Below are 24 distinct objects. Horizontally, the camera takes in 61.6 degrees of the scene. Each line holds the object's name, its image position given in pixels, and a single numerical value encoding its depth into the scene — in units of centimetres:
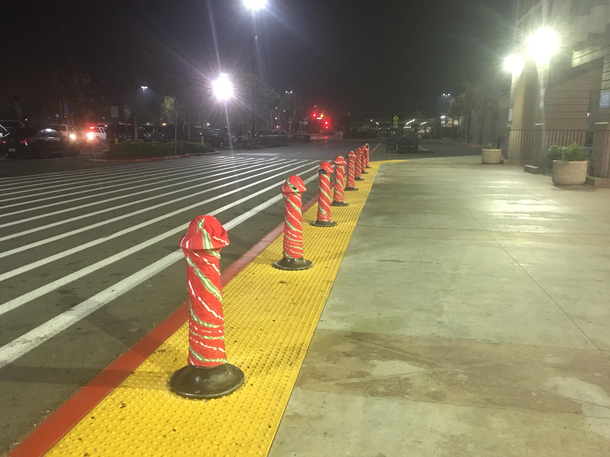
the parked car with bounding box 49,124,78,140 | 2845
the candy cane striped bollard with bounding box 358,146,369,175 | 1747
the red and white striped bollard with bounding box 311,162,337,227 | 858
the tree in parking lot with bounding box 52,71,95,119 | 3872
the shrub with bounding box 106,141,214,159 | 2605
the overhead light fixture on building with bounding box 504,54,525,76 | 2208
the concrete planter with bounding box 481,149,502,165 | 2239
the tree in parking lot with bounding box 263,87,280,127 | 6506
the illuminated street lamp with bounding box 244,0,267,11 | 2453
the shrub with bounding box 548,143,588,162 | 1416
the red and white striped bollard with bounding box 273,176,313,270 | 621
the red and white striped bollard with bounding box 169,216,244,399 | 333
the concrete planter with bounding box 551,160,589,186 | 1423
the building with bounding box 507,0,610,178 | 1453
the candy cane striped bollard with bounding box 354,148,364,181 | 1649
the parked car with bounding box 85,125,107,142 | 3083
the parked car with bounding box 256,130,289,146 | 4253
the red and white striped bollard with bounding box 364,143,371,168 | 2036
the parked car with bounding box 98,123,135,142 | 4238
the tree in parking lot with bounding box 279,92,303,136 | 7981
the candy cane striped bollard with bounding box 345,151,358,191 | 1397
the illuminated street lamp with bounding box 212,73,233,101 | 4353
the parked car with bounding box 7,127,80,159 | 2567
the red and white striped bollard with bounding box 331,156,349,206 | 1080
